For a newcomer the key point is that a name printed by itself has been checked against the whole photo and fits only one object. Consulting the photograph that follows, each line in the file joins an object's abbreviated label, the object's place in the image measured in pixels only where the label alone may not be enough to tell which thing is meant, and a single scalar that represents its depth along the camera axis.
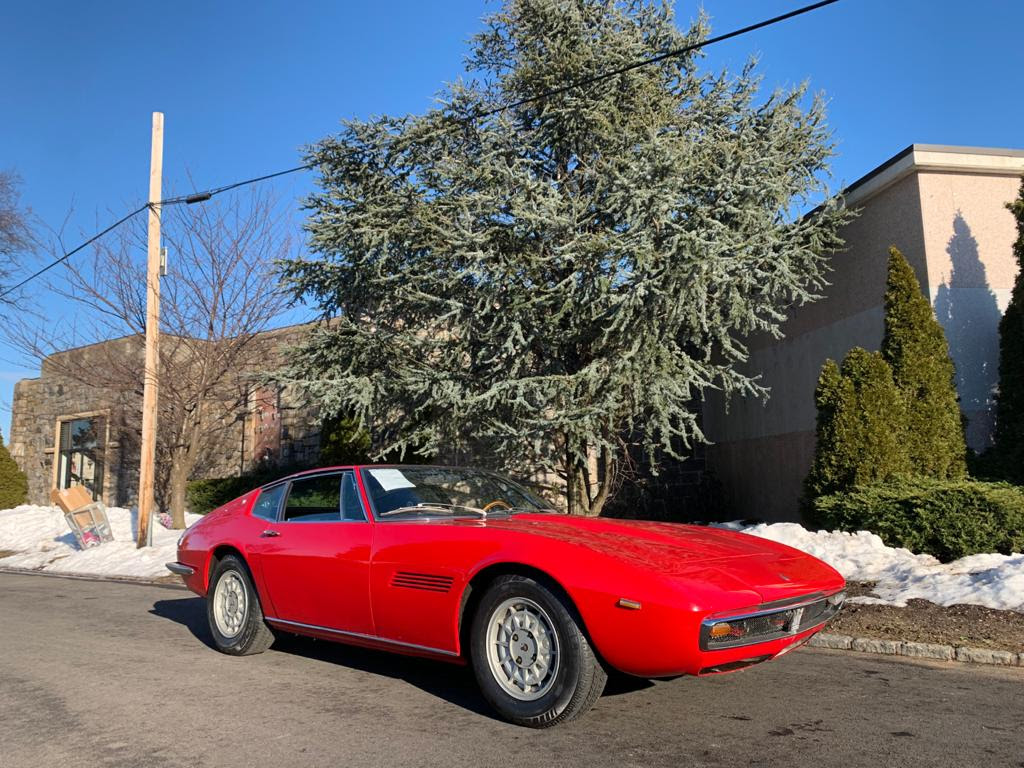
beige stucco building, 11.31
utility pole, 14.45
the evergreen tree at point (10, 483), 23.48
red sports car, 3.85
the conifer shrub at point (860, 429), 10.38
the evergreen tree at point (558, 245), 9.83
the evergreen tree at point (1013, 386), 10.27
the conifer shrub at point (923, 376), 10.55
